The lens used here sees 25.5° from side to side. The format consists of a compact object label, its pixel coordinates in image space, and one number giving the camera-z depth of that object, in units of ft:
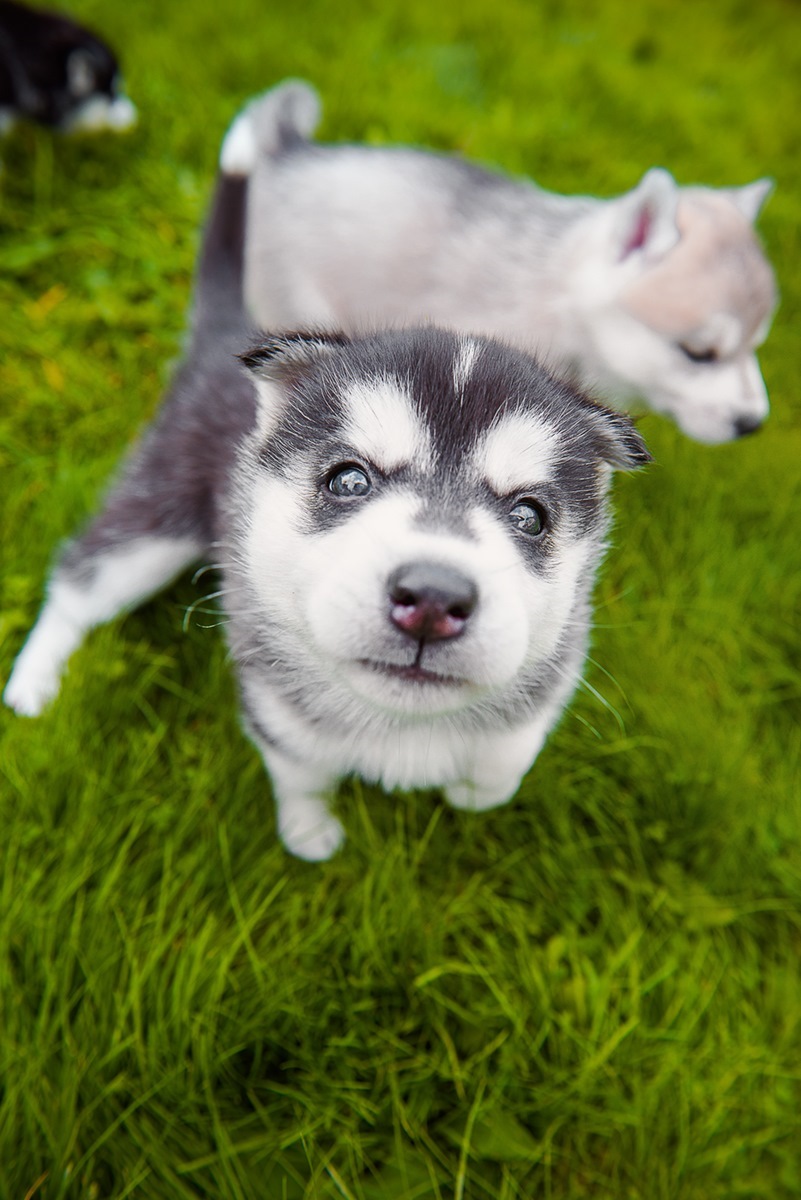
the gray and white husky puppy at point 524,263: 2.58
